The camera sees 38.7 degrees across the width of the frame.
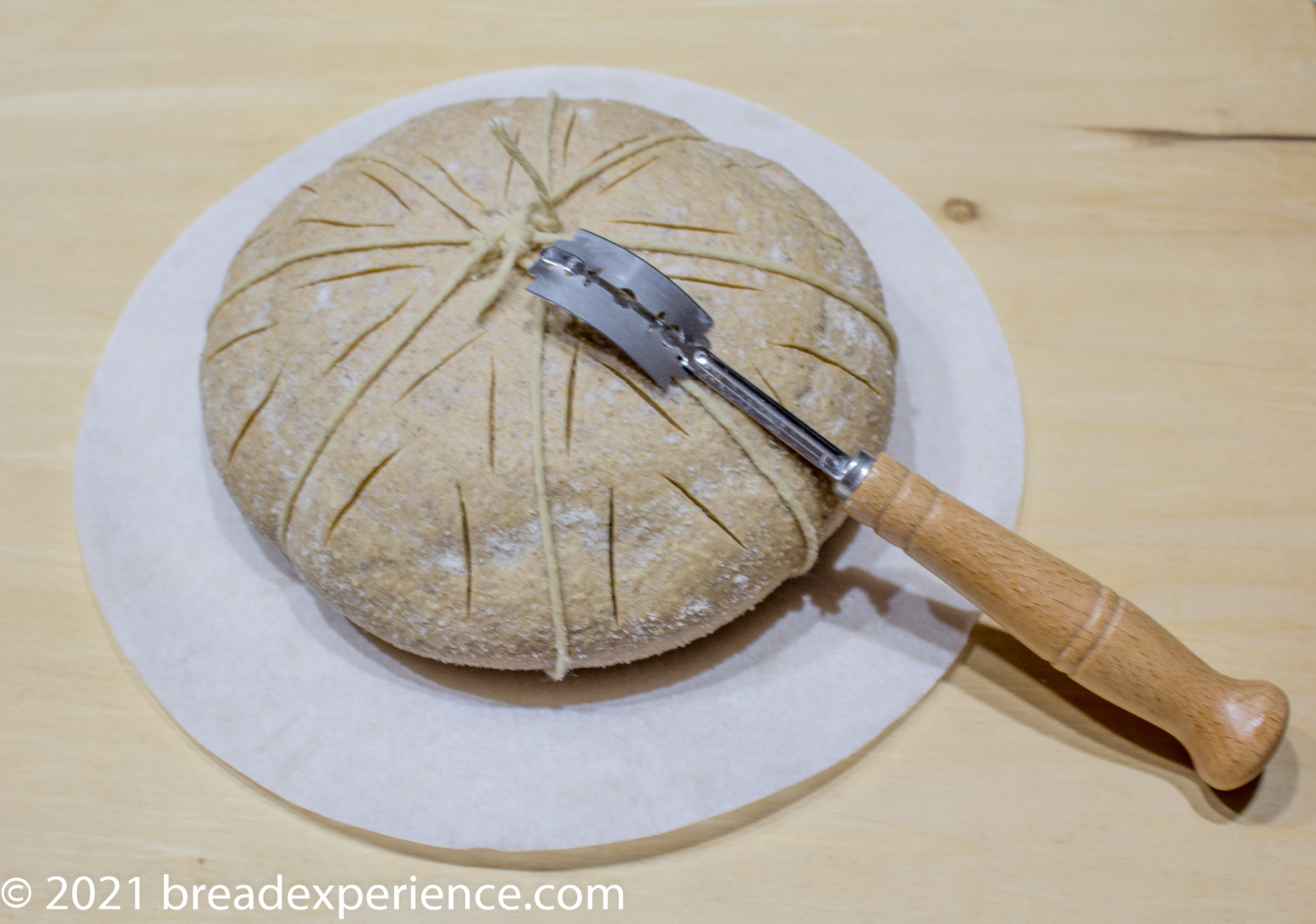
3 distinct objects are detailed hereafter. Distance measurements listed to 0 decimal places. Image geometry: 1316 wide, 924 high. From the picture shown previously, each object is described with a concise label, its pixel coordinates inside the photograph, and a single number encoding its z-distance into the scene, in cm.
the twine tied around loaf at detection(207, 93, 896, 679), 40
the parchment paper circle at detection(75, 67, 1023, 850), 42
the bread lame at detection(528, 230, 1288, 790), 40
